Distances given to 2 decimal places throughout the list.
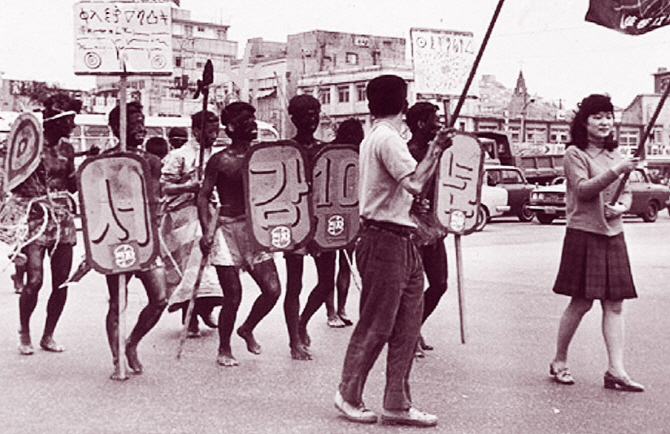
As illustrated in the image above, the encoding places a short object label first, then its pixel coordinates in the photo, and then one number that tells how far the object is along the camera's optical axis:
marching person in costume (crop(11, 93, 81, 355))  7.66
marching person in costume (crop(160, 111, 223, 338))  8.37
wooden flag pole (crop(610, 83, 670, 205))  6.14
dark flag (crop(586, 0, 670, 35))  6.71
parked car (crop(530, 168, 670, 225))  26.38
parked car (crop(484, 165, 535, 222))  27.53
